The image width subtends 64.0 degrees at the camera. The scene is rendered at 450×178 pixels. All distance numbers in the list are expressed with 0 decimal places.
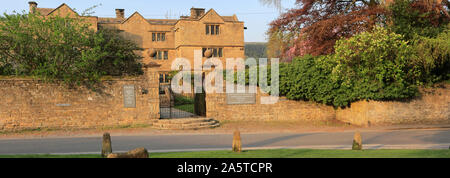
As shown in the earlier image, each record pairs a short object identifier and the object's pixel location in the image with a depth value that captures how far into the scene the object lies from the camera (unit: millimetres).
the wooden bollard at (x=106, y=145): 9250
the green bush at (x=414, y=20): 20328
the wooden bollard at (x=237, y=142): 9258
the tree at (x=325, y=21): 22953
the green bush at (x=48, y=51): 16750
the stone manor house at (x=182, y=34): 41688
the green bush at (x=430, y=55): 18562
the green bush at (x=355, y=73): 18422
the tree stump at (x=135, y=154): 6177
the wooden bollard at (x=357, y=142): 9872
